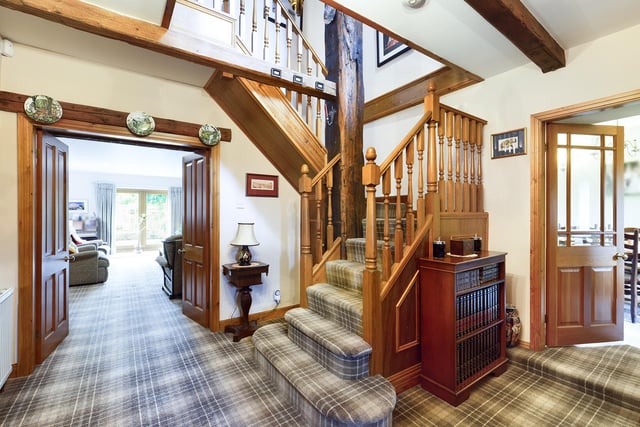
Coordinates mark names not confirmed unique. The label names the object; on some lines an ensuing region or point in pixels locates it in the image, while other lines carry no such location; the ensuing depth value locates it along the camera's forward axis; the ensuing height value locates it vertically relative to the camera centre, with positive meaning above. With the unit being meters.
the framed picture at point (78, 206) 8.27 +0.24
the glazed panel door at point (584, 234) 2.54 -0.21
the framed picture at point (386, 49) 3.79 +2.28
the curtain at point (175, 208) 9.77 +0.20
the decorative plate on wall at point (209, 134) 3.12 +0.87
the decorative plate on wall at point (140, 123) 2.76 +0.89
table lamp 3.08 -0.30
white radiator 2.04 -0.87
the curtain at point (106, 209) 8.67 +0.16
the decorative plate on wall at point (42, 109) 2.34 +0.89
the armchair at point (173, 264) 4.34 -0.78
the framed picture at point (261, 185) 3.45 +0.35
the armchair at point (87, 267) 5.20 -1.00
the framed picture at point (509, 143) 2.55 +0.64
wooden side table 3.03 -0.76
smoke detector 1.75 +1.31
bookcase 1.97 -0.82
